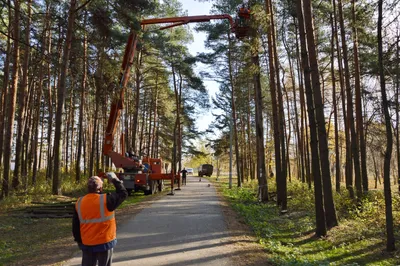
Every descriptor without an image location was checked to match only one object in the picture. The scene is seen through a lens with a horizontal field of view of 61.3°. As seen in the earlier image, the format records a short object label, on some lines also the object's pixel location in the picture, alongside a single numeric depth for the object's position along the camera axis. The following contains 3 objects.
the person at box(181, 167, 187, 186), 29.44
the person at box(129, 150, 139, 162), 18.56
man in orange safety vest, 4.07
